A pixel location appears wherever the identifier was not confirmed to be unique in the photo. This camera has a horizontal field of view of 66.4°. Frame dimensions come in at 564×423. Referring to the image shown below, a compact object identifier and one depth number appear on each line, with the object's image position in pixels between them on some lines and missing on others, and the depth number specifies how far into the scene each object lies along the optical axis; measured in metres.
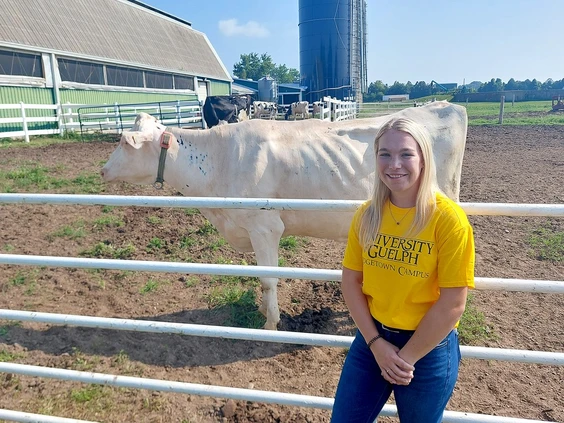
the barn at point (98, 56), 17.97
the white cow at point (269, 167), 4.06
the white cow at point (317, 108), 22.00
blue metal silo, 39.88
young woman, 1.58
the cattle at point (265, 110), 23.32
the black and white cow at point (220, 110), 18.80
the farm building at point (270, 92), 42.12
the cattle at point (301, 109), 22.83
